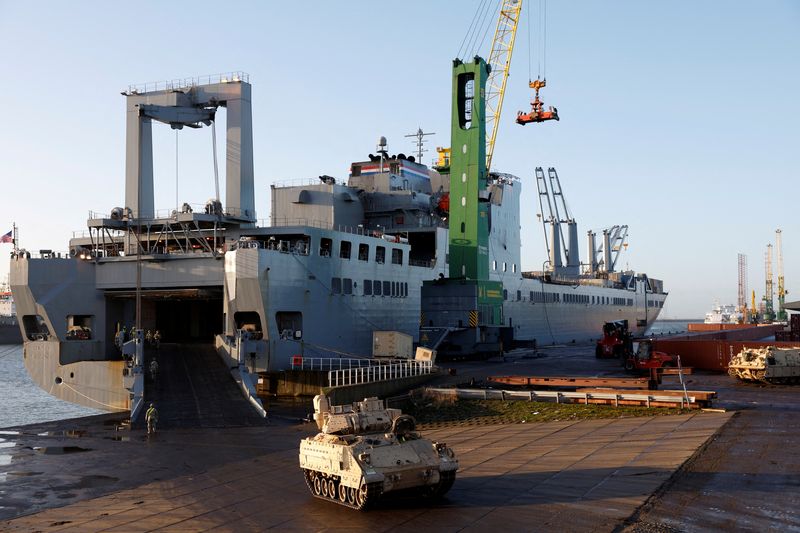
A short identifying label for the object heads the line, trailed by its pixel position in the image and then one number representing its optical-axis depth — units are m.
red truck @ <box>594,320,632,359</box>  51.34
